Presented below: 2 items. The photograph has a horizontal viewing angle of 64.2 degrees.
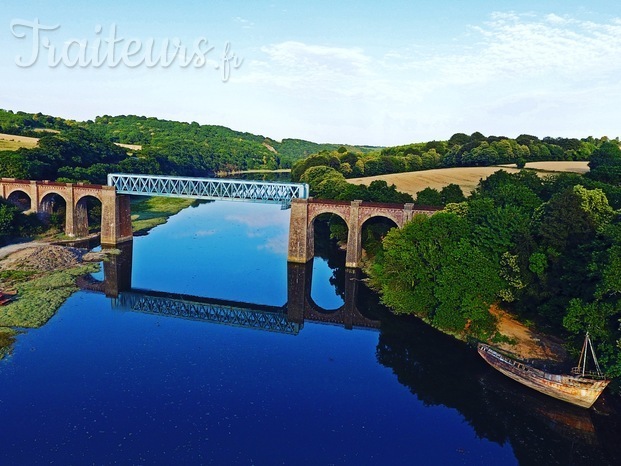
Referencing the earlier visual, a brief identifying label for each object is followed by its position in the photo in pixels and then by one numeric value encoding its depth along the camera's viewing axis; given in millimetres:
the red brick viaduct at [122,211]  69625
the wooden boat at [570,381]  34188
